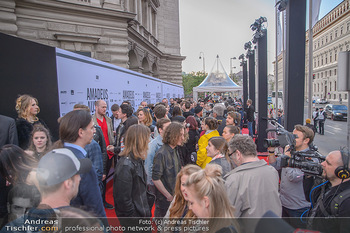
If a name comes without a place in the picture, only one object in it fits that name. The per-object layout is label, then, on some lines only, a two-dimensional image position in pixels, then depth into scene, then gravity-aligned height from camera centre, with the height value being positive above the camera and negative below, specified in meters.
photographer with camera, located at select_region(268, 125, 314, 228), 2.90 -1.27
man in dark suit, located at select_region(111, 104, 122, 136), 5.85 -0.40
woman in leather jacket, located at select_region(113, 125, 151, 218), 2.35 -0.81
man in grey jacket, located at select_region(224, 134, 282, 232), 2.14 -0.87
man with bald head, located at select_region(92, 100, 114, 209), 4.77 -0.46
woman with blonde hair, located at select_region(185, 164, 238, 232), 1.58 -0.73
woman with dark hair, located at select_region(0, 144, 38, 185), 2.22 -0.60
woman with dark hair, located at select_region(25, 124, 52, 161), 3.21 -0.55
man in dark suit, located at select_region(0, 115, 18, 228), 3.24 -0.38
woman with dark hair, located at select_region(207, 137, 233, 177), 3.09 -0.73
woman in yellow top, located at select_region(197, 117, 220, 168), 4.02 -0.73
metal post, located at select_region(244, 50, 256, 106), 12.62 +1.35
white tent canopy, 22.27 +1.66
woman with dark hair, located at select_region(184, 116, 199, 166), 5.15 -0.77
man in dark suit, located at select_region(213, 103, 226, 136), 6.07 -0.35
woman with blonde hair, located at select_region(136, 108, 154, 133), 5.27 -0.35
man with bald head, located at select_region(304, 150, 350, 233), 1.96 -0.94
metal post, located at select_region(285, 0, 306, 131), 4.44 +0.71
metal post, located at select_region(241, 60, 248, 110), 17.46 +1.01
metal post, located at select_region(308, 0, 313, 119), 7.46 +0.95
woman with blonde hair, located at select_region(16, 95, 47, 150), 3.68 -0.22
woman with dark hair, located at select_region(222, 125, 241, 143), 4.07 -0.59
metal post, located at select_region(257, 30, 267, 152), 8.41 +0.70
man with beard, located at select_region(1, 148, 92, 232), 1.35 -0.51
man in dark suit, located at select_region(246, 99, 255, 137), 11.20 -0.80
